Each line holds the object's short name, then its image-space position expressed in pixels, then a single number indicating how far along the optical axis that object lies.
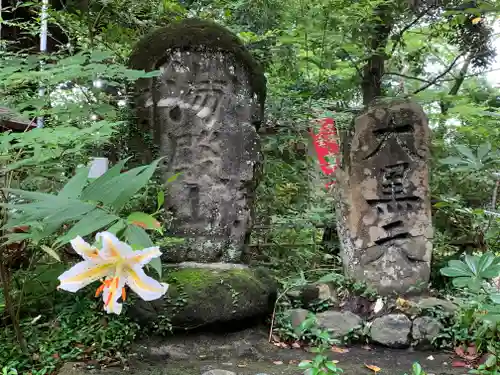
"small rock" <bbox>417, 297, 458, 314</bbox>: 3.77
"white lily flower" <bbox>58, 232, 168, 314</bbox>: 0.87
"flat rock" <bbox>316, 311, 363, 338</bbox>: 3.66
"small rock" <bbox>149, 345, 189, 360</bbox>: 2.96
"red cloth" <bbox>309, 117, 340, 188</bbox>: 6.04
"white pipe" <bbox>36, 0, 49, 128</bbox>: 4.27
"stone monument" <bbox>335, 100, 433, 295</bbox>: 4.10
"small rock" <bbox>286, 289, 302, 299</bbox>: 3.91
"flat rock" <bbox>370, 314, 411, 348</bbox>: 3.61
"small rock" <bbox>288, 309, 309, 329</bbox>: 3.60
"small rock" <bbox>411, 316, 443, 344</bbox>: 3.61
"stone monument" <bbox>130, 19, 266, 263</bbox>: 3.64
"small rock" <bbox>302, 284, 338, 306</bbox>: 3.92
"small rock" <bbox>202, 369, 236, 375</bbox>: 2.47
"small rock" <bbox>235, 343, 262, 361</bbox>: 3.11
